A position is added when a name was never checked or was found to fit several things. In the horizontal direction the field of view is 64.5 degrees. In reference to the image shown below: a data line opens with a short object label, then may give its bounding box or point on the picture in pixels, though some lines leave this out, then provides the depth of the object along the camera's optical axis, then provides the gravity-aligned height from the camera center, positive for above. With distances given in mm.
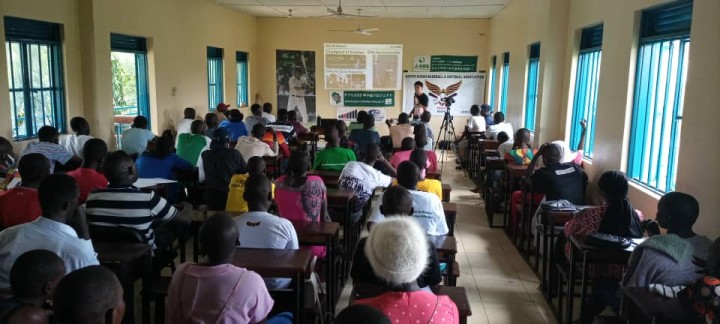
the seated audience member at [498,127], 8086 -469
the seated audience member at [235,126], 7495 -483
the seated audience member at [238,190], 4043 -708
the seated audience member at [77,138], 5348 -486
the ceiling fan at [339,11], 8367 +1196
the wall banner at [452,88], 11836 +106
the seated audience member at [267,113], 8913 -392
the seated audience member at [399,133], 7514 -532
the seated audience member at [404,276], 1711 -560
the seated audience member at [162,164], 4750 -639
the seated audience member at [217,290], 1886 -668
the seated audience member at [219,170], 4859 -693
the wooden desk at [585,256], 2865 -813
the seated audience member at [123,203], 2998 -611
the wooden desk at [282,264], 2385 -735
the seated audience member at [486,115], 9039 -336
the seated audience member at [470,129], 8758 -538
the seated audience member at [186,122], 7383 -436
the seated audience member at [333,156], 5352 -606
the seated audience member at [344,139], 6378 -546
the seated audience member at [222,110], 8944 -339
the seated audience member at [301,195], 3549 -652
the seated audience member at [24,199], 2984 -594
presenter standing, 10378 -159
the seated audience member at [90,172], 3824 -573
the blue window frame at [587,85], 5531 +109
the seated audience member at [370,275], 2006 -675
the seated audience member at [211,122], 7172 -415
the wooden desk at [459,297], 2156 -812
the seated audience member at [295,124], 8531 -504
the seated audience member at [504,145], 6492 -586
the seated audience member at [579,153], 5258 -530
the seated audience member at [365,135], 7113 -539
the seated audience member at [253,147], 5941 -600
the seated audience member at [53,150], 4633 -524
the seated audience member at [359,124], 8056 -468
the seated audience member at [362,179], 4441 -677
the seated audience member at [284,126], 7770 -500
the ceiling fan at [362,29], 11125 +1248
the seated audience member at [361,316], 1192 -471
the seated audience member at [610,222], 3104 -688
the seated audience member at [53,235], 2268 -602
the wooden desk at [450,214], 3635 -766
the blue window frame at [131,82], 7375 +69
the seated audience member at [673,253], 2504 -679
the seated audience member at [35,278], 1798 -610
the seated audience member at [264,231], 2680 -660
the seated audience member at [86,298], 1408 -526
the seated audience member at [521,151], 5793 -573
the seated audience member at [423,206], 3264 -649
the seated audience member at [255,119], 8219 -430
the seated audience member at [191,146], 5945 -596
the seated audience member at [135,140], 6066 -557
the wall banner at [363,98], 12164 -143
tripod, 10065 -883
